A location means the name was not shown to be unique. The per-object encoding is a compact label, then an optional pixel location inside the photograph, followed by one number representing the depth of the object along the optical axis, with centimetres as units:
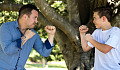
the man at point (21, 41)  299
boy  316
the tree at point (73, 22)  536
